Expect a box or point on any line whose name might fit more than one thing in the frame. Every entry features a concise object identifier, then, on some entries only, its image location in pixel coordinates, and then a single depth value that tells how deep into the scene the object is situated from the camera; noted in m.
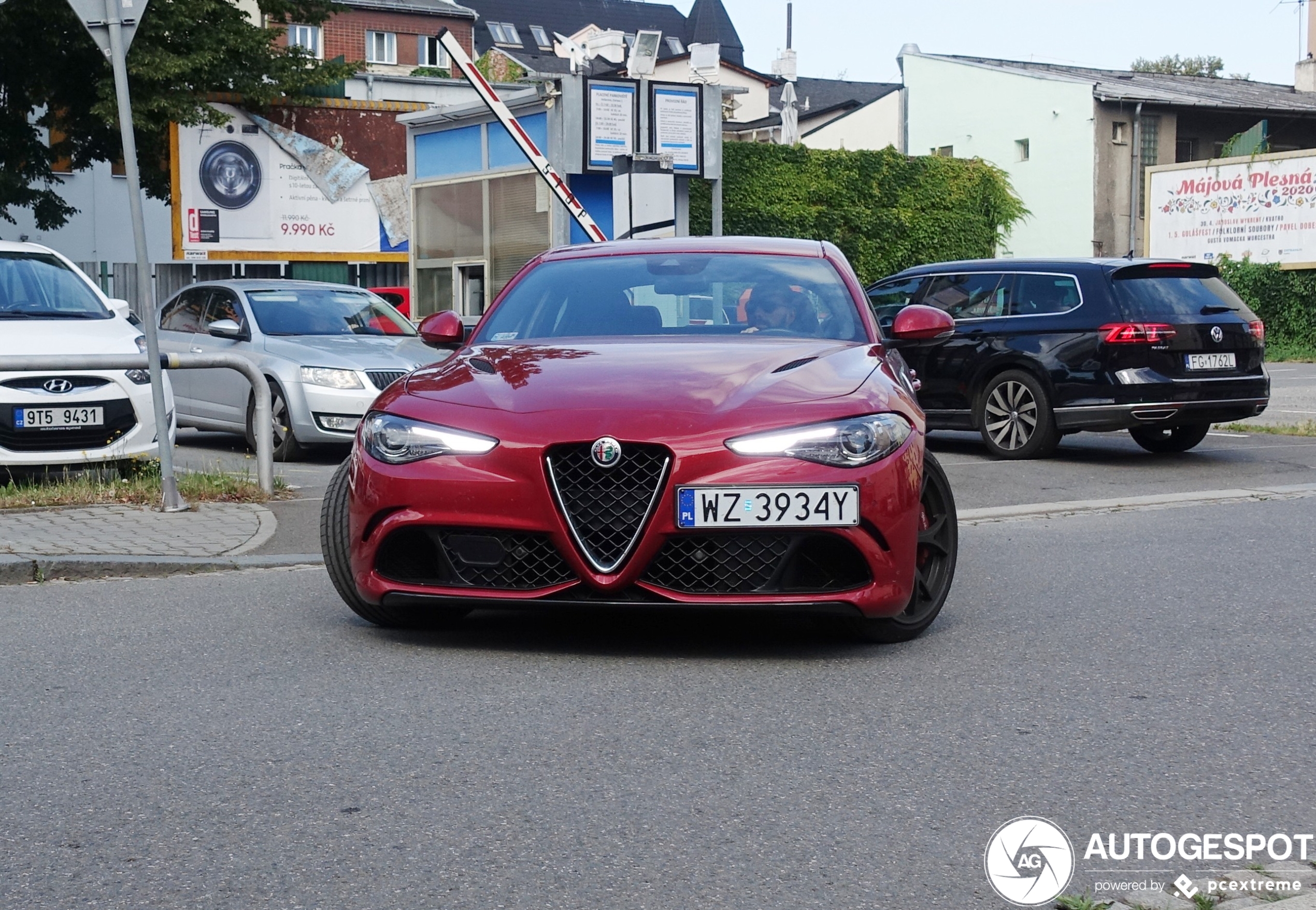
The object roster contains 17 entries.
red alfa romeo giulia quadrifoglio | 5.35
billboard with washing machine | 27.78
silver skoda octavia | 13.24
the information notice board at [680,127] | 23.88
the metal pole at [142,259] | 9.02
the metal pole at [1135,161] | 45.38
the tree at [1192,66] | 92.38
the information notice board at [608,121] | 23.25
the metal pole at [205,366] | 9.66
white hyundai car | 10.10
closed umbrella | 36.28
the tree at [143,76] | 28.94
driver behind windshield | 6.68
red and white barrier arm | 17.09
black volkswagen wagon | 13.01
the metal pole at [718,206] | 24.56
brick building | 61.94
